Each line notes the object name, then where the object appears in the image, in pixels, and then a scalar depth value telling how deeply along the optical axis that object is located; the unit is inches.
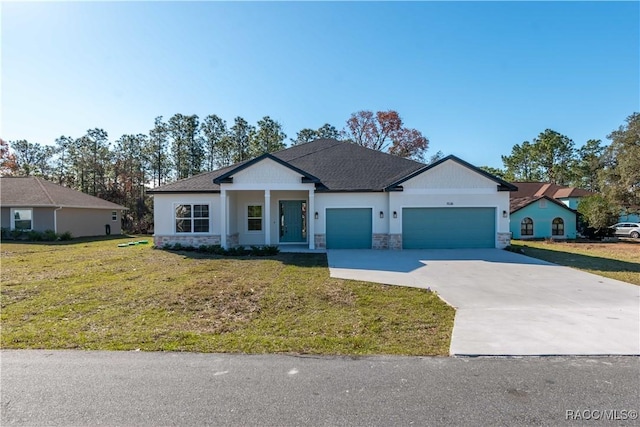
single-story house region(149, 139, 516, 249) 605.3
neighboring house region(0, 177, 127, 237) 907.4
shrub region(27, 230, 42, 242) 864.9
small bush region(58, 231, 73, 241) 884.0
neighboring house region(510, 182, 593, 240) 1089.9
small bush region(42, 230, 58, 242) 871.1
